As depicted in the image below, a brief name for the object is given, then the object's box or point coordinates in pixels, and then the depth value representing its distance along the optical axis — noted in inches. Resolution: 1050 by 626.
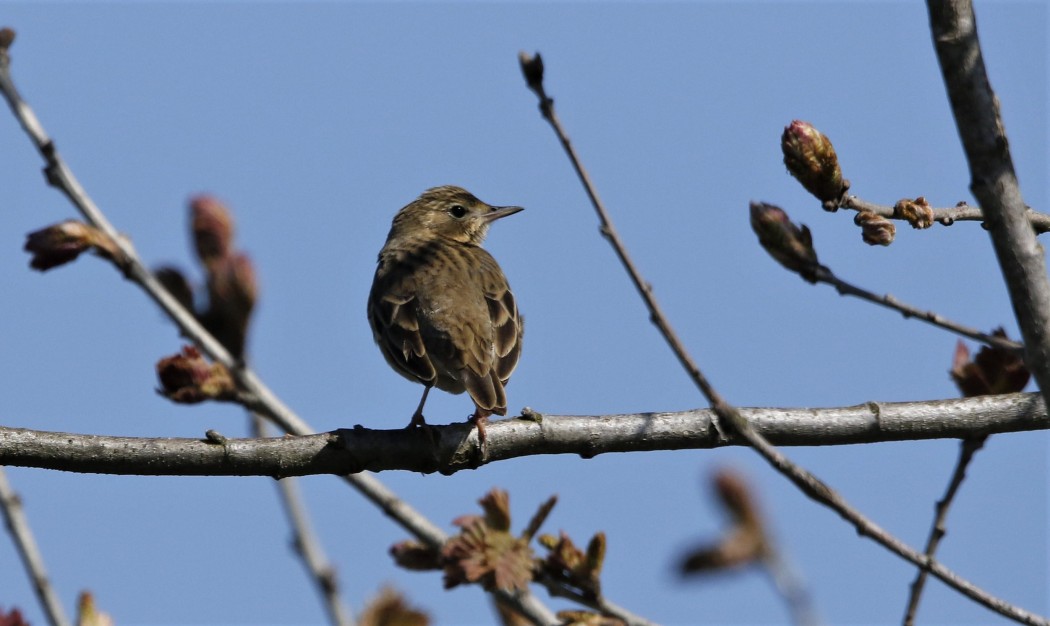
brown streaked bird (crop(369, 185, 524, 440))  581.0
